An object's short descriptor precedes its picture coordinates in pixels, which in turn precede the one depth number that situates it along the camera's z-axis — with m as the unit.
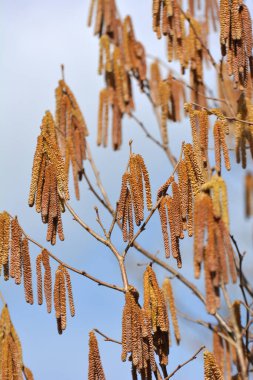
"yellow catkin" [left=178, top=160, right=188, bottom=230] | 4.70
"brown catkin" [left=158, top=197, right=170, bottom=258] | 4.66
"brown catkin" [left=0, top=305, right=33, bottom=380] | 4.50
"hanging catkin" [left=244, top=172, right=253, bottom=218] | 5.38
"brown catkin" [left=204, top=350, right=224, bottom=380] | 4.65
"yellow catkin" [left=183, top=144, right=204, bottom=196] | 4.70
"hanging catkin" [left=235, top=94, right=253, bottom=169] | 5.56
